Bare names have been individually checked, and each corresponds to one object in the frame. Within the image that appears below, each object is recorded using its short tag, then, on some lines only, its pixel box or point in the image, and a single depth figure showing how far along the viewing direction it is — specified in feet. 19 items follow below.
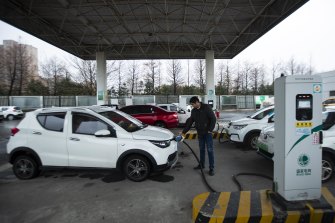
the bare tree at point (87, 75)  116.26
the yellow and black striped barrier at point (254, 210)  9.84
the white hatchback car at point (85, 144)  16.10
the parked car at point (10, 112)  73.15
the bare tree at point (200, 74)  145.38
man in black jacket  17.52
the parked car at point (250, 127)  24.32
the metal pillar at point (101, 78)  66.33
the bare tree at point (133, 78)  148.87
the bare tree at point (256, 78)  159.84
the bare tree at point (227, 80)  154.22
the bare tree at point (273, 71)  164.23
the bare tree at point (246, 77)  158.51
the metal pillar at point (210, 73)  65.26
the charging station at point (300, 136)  10.28
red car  40.04
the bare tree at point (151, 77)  146.52
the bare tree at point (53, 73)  140.46
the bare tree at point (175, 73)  142.61
